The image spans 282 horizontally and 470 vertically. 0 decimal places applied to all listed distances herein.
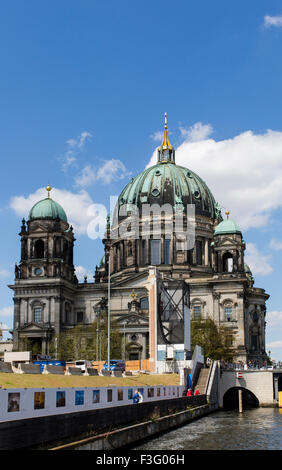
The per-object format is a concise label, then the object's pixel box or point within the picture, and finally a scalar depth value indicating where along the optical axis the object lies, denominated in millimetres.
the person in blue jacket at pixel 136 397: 38312
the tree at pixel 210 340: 91688
